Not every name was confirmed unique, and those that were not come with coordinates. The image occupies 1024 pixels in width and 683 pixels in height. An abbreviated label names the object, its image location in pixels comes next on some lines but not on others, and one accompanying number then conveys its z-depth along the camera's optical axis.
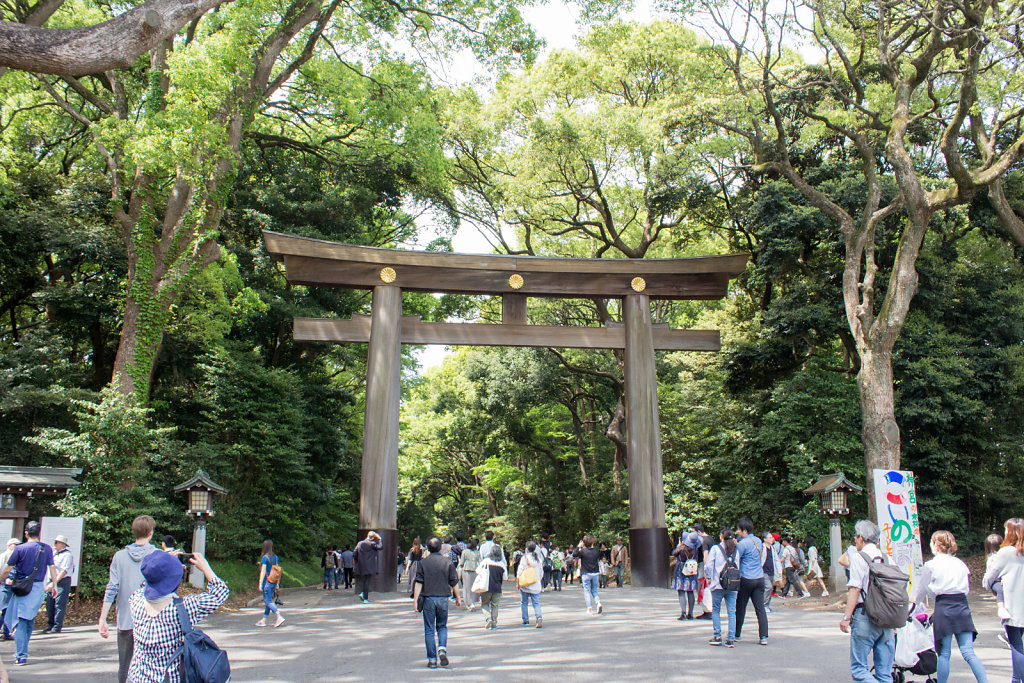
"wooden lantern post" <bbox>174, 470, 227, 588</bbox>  13.21
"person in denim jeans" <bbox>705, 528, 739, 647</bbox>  8.19
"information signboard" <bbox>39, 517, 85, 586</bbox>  11.02
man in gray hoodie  5.37
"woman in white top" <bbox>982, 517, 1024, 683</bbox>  5.55
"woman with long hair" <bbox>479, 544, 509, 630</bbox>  9.87
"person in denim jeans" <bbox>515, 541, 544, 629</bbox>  9.90
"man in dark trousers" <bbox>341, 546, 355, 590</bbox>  18.20
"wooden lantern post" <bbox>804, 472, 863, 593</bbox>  14.16
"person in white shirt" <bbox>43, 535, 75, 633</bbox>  9.49
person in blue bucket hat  4.09
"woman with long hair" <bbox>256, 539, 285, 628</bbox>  10.24
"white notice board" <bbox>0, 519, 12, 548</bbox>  10.62
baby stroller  5.62
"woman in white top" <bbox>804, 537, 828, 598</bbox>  14.82
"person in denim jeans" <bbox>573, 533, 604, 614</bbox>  11.16
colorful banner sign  9.70
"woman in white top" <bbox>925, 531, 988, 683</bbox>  5.56
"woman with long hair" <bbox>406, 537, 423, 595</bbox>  8.97
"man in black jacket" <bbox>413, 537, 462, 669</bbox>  7.20
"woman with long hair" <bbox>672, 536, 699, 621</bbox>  10.14
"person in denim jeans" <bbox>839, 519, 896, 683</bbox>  5.27
